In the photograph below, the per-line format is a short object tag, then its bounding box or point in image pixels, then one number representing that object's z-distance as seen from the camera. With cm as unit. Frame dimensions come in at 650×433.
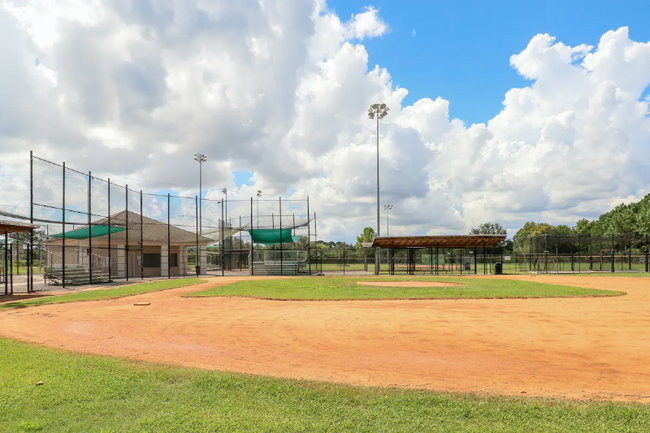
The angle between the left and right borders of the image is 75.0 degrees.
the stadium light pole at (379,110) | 3784
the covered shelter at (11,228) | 1927
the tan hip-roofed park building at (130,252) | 2845
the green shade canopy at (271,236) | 3738
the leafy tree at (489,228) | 11144
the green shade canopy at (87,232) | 2791
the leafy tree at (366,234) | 8150
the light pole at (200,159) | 4933
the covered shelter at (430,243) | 3328
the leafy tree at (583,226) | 8881
